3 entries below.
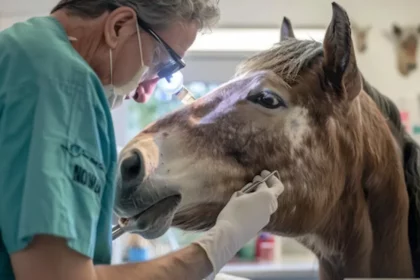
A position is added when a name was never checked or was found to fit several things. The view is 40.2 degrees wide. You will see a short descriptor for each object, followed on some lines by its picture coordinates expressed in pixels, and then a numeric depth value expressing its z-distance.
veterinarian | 0.64
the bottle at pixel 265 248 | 2.37
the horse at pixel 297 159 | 0.93
